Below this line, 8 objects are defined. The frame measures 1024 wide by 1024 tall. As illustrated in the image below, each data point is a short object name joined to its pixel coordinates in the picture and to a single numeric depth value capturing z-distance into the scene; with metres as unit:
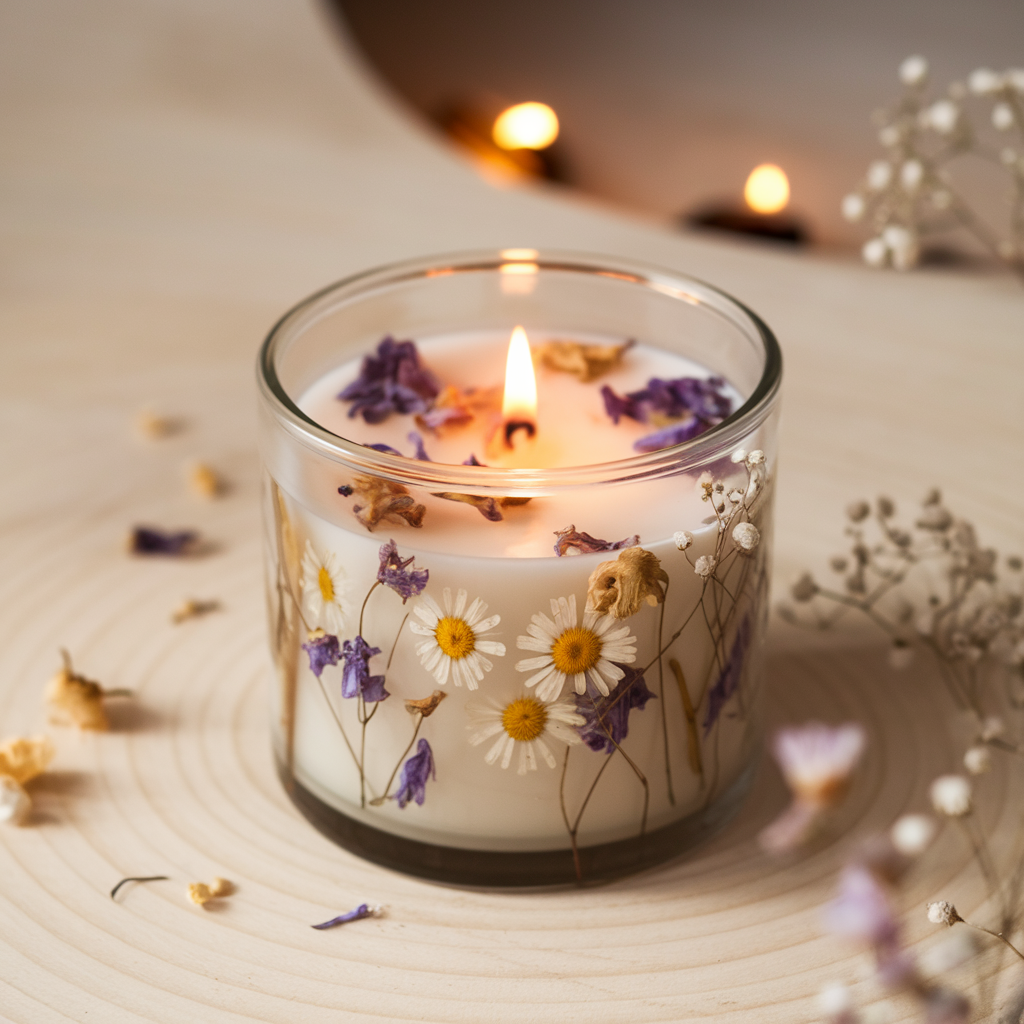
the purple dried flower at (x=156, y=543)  0.49
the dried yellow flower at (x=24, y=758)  0.43
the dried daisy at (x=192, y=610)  0.47
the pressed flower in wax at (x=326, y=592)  0.39
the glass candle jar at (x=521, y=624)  0.38
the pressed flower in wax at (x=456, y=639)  0.38
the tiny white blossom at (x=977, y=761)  0.39
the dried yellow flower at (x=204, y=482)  0.51
